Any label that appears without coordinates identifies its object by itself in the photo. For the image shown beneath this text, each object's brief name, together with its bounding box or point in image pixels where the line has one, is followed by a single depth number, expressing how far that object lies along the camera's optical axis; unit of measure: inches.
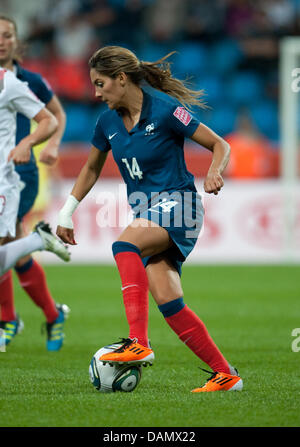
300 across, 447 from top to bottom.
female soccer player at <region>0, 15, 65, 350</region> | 443.2
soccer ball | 313.1
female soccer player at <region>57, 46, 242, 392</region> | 315.9
